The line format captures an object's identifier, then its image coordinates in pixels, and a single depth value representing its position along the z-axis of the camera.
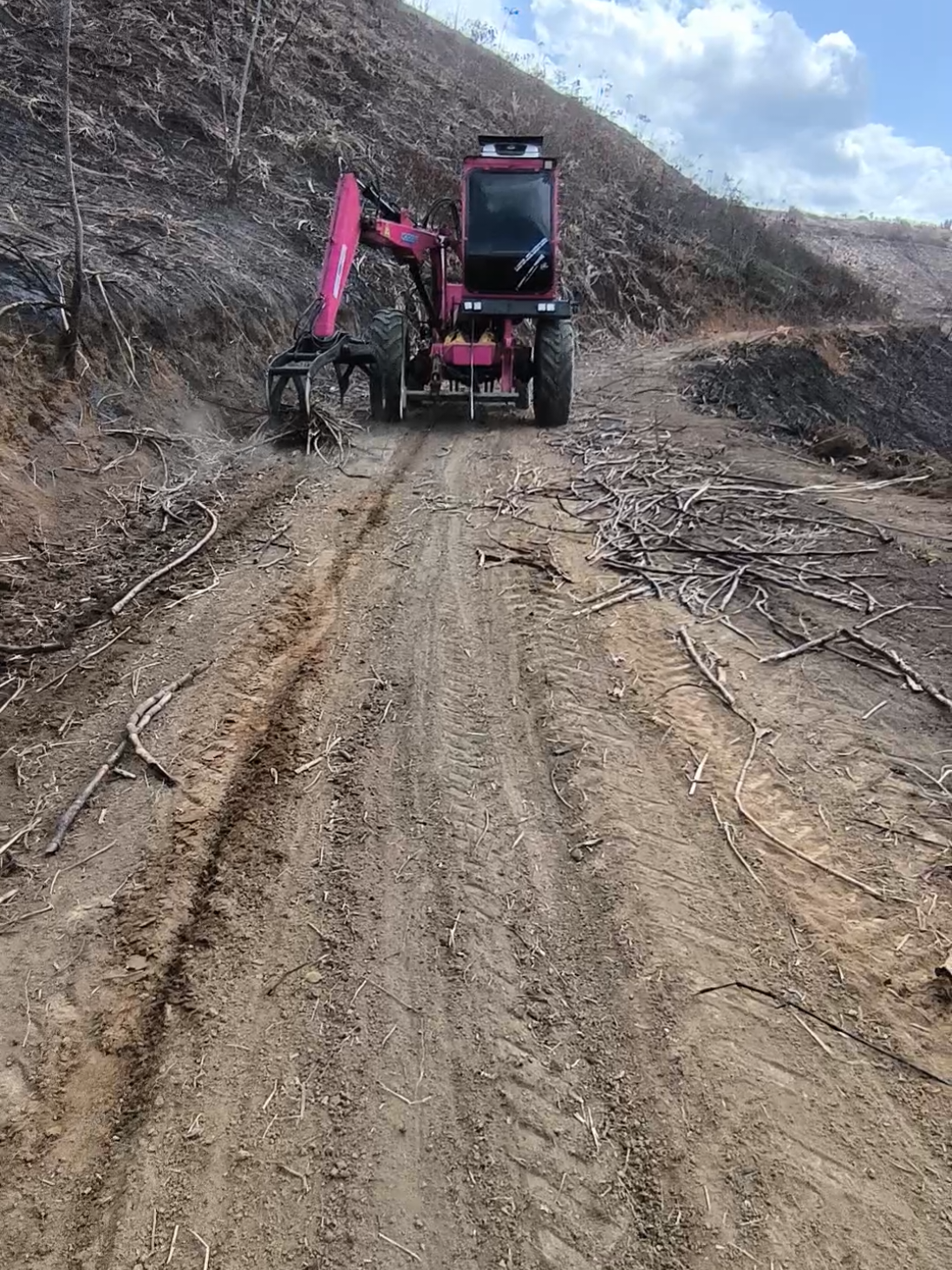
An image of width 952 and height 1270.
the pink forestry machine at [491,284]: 9.64
